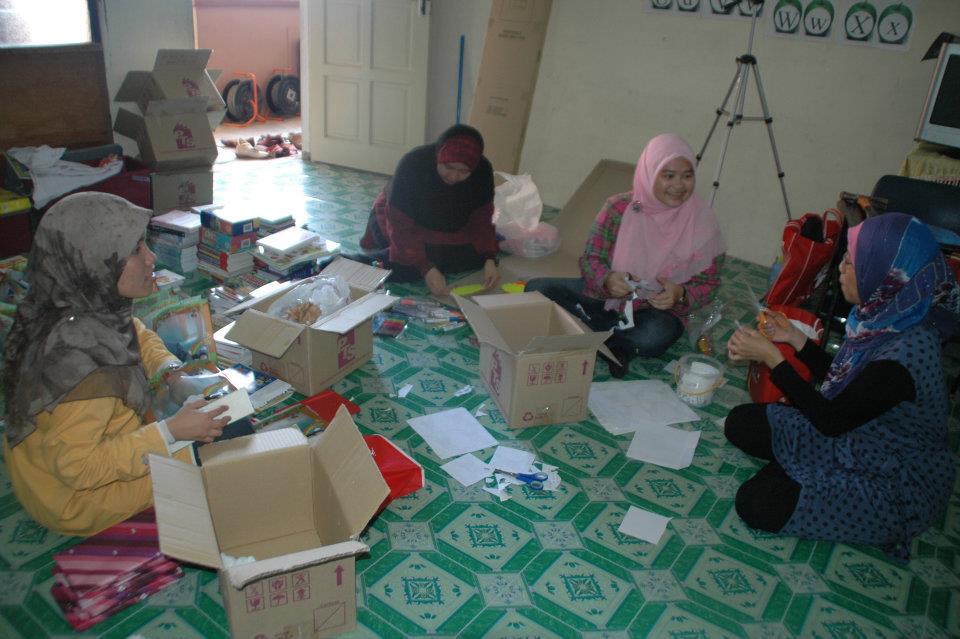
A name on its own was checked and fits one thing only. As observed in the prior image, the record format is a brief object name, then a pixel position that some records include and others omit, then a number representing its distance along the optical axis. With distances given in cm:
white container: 281
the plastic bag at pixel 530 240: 405
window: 371
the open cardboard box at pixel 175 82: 414
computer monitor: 346
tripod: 408
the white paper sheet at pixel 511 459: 236
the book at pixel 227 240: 337
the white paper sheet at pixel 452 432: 244
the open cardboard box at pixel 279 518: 150
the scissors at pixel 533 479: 229
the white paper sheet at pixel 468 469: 230
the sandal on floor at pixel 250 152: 577
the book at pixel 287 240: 324
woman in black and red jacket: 337
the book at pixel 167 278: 311
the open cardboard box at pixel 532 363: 242
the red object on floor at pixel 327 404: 249
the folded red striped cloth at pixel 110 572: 168
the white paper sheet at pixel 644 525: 213
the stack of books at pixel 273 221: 347
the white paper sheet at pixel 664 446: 249
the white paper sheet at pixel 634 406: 267
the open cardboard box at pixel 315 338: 244
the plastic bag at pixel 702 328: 324
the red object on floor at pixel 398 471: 213
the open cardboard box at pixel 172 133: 405
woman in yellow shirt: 163
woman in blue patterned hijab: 191
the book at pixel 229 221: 335
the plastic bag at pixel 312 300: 266
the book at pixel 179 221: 348
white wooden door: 518
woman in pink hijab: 300
